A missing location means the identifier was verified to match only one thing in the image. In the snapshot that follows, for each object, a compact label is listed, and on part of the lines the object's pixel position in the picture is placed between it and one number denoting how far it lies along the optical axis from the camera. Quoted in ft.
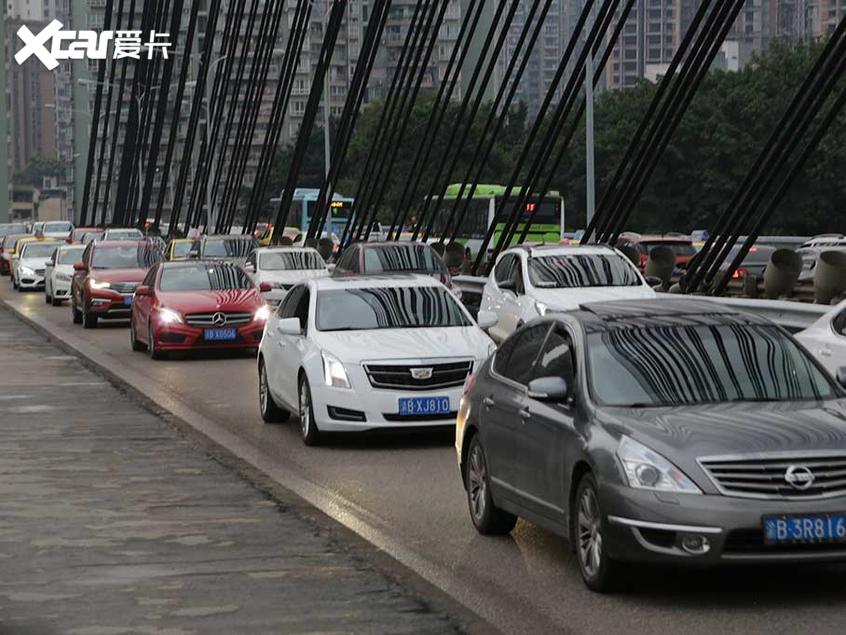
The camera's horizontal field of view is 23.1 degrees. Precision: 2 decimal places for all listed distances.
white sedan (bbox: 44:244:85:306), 146.20
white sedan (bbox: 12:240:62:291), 180.75
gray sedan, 25.85
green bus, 203.31
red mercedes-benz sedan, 84.12
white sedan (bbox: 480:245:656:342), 74.08
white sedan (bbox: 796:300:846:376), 46.93
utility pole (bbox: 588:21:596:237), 139.33
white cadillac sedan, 47.98
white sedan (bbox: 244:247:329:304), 112.47
